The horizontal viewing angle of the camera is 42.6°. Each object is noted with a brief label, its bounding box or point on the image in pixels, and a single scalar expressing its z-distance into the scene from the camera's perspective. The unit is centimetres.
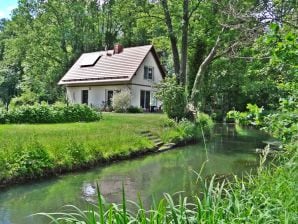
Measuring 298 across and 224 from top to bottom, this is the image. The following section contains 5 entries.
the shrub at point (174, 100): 2138
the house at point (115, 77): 3038
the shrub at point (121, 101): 2809
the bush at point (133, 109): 2847
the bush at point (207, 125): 2179
